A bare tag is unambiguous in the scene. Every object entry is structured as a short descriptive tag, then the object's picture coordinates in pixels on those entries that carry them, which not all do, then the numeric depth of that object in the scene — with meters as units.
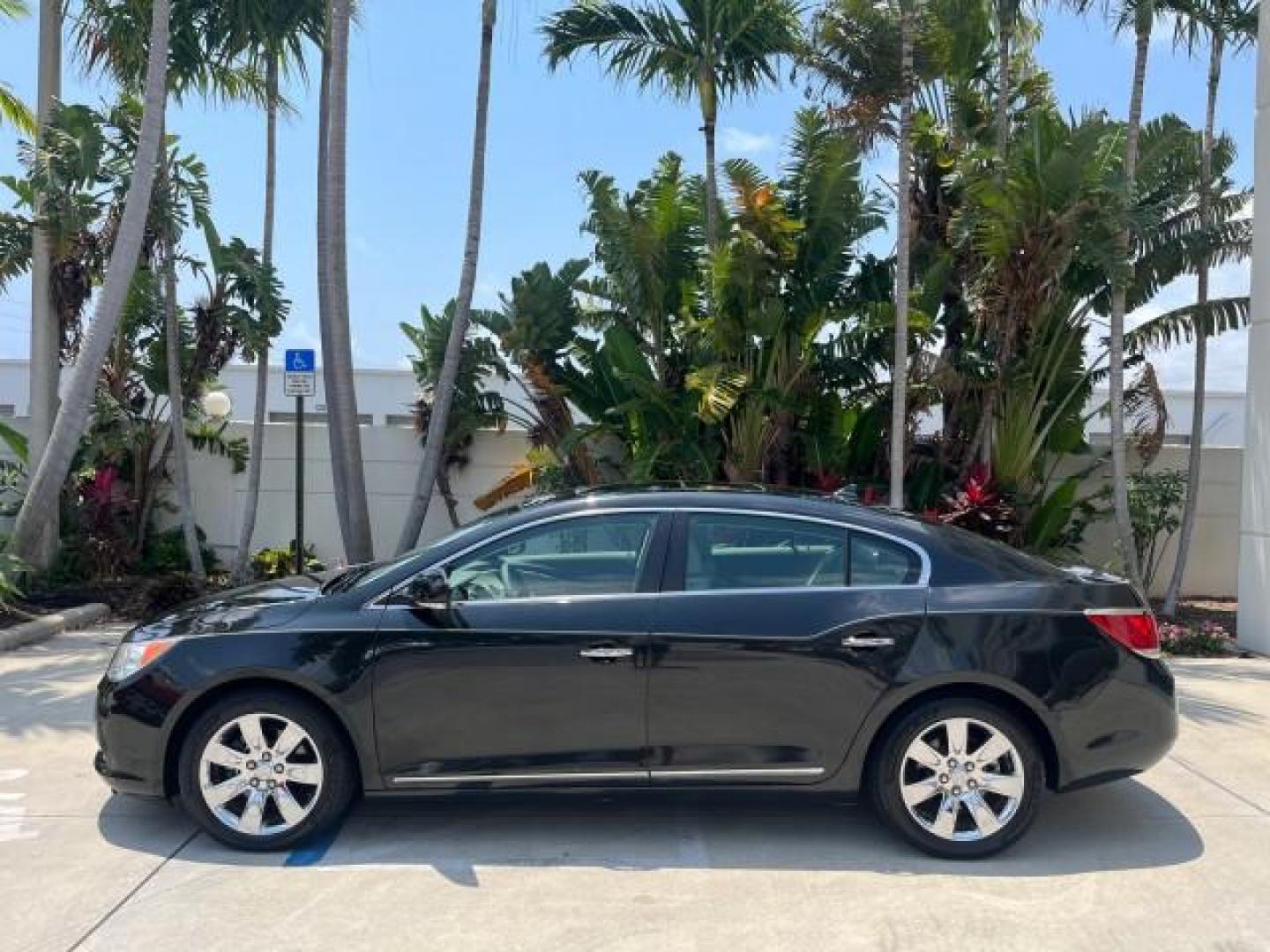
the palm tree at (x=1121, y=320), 9.96
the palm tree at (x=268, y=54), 11.06
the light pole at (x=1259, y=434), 9.20
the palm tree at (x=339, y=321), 11.20
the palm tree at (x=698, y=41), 11.11
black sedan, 4.73
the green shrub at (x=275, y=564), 12.39
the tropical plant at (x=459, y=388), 12.35
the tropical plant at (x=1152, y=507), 11.36
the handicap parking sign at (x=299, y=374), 10.70
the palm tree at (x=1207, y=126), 10.61
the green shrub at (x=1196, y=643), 9.46
